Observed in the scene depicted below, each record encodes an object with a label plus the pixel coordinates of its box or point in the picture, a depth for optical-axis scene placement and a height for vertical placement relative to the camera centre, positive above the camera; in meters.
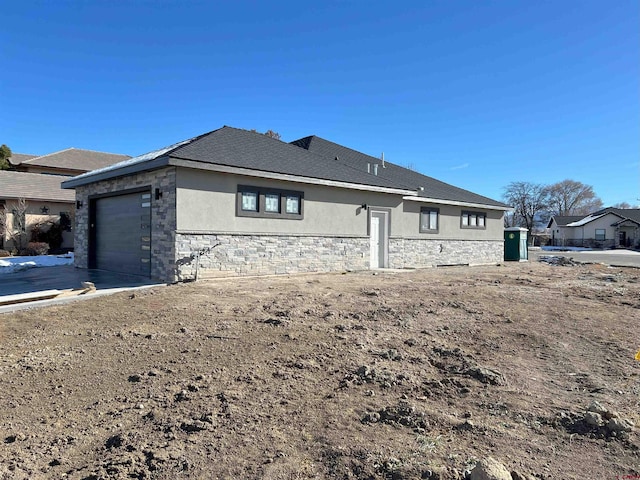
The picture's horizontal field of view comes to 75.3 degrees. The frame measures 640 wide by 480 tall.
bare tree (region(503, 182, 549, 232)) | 66.62 +5.93
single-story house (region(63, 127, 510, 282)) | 10.39 +0.64
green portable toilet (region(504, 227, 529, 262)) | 23.67 -0.41
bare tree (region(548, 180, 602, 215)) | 71.25 +7.52
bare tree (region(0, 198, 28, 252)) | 21.75 +0.34
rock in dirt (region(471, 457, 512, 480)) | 2.51 -1.44
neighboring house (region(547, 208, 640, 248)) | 50.28 +1.14
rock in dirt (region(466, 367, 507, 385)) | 4.28 -1.46
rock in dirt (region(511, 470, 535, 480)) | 2.62 -1.51
